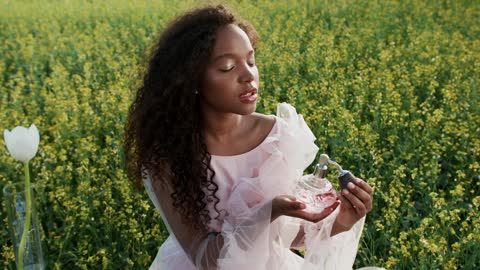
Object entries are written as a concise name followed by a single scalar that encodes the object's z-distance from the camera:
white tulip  1.77
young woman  1.86
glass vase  1.79
